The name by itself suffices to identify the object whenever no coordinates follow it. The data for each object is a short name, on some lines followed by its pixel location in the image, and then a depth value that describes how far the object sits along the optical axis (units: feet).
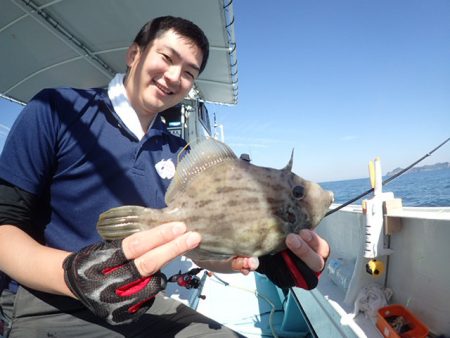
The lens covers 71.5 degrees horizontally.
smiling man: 1.20
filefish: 1.33
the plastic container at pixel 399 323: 2.21
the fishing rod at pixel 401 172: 2.50
